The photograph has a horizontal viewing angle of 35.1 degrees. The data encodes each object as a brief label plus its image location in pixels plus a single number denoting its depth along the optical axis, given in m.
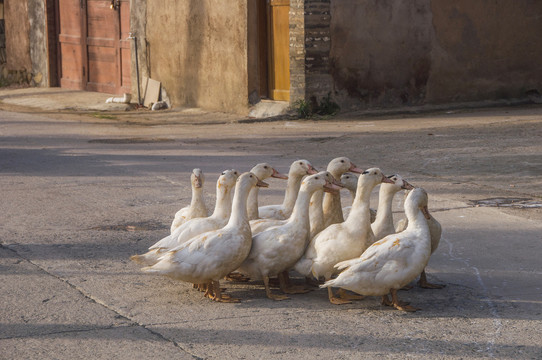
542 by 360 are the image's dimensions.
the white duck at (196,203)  5.88
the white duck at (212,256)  5.06
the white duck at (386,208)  5.42
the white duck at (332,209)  5.69
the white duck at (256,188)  5.89
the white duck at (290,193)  5.80
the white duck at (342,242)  5.10
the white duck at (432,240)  5.34
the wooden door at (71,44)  19.50
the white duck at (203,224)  5.31
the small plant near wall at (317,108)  13.95
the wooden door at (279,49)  14.33
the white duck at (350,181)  5.98
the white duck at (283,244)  5.18
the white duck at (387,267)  4.80
